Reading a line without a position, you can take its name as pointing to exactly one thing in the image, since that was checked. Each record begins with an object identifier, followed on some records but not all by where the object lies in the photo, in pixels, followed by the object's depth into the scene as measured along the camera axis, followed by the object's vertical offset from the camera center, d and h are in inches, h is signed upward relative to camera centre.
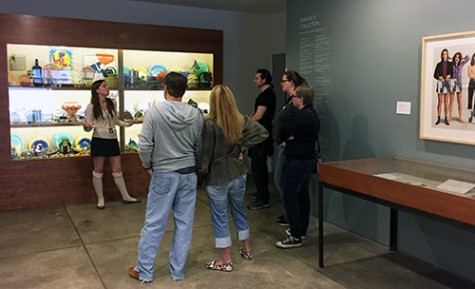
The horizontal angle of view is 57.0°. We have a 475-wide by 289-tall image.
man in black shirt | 196.4 -17.5
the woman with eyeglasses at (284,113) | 149.9 -1.7
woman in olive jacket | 125.9 -14.3
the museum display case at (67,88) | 196.9 +9.3
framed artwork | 122.8 +6.2
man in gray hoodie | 120.3 -17.3
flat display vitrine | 99.2 -19.8
